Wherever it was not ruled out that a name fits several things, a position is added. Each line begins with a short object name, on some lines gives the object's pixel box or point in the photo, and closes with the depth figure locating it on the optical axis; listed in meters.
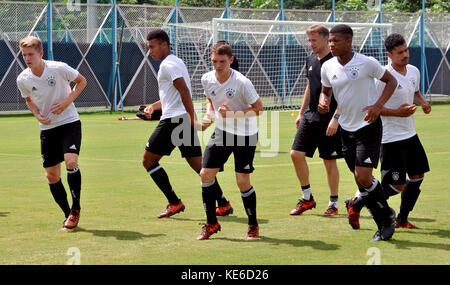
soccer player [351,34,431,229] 16.97
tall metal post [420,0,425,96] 80.50
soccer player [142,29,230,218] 18.69
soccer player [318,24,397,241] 15.64
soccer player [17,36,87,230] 17.50
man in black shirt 19.64
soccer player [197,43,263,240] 16.11
